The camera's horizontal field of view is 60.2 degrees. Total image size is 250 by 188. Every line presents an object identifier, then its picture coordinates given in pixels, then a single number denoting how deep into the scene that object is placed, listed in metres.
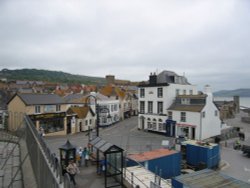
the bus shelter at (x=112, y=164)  10.89
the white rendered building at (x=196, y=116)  29.80
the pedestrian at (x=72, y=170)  10.20
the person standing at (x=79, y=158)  13.67
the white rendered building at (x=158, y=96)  34.03
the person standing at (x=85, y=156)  13.88
